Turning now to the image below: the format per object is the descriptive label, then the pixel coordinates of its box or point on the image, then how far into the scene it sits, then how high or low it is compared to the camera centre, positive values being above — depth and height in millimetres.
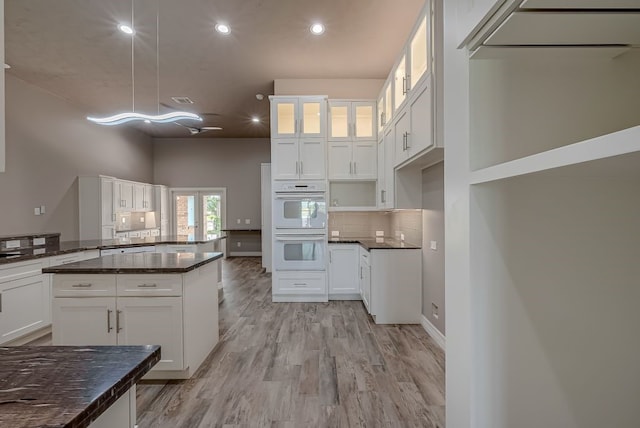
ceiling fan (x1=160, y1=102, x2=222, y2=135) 4709 +1327
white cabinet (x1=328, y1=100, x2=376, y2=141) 4720 +1468
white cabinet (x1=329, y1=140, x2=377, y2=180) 4703 +846
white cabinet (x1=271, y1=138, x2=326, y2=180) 4559 +835
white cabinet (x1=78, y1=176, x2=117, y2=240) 6062 +200
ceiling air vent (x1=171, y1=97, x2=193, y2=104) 5906 +2264
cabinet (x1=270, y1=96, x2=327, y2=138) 4566 +1475
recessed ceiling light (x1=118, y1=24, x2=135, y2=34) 3615 +2230
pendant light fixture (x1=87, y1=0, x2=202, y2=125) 3500 +1137
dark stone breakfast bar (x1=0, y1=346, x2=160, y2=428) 598 -377
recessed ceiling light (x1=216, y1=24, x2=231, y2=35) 3577 +2204
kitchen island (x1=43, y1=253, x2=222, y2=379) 2326 -687
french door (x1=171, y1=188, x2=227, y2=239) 9148 +194
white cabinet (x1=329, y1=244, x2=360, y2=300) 4594 -813
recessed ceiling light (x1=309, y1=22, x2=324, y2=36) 3584 +2207
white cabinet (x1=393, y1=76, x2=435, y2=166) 2412 +804
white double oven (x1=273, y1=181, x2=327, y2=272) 4531 -153
